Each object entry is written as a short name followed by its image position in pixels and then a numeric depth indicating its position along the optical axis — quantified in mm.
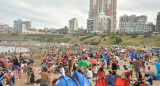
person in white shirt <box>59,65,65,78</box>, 6973
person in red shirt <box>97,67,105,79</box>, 6832
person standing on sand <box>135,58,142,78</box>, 8812
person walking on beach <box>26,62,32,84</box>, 7641
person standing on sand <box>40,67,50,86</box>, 5316
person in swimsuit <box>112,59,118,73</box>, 8758
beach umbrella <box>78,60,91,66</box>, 9103
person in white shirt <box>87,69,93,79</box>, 8766
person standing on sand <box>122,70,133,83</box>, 6266
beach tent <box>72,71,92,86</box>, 5523
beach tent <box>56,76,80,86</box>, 4929
